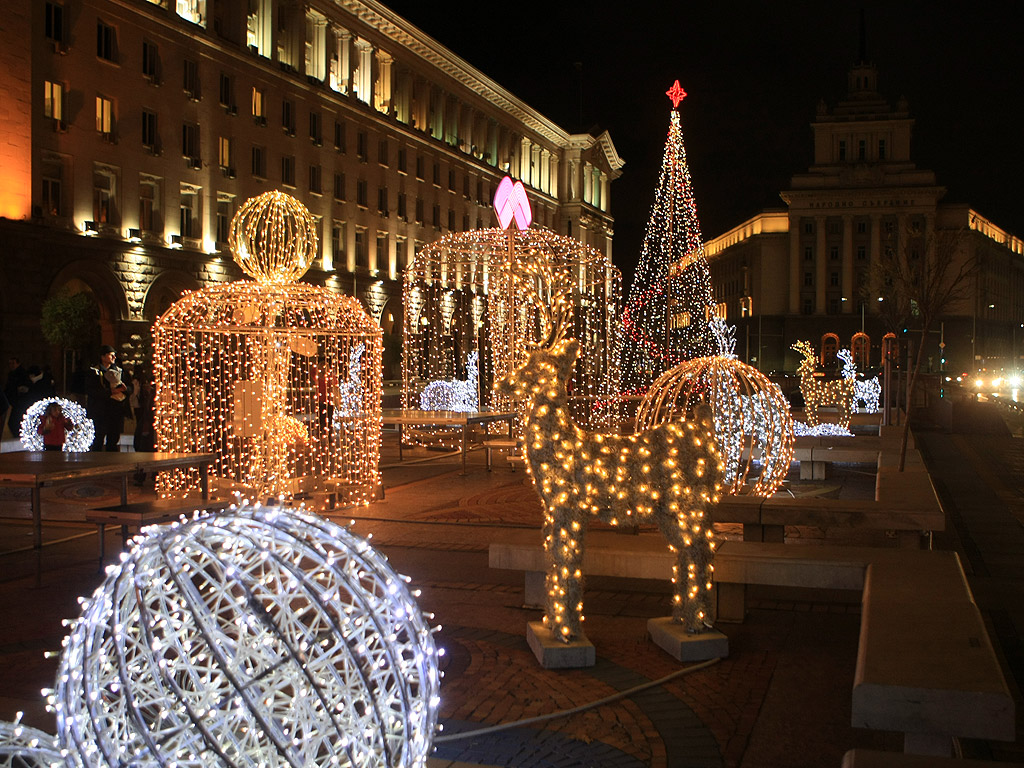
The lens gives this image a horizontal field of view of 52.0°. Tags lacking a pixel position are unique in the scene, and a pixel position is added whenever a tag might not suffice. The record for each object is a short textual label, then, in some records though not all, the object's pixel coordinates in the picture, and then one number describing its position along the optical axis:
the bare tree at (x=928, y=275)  16.97
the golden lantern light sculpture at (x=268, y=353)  12.47
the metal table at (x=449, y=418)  16.44
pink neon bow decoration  17.80
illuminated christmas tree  36.53
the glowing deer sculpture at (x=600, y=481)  6.27
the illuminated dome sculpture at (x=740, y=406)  10.80
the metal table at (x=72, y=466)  9.05
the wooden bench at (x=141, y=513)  8.66
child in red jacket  14.07
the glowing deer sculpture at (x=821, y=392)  20.11
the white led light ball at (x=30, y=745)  3.17
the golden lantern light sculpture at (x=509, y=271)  18.00
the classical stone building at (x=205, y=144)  30.62
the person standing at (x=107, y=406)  16.33
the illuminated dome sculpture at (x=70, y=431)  14.79
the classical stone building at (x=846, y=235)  96.81
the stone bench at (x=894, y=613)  4.00
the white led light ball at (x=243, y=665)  3.10
